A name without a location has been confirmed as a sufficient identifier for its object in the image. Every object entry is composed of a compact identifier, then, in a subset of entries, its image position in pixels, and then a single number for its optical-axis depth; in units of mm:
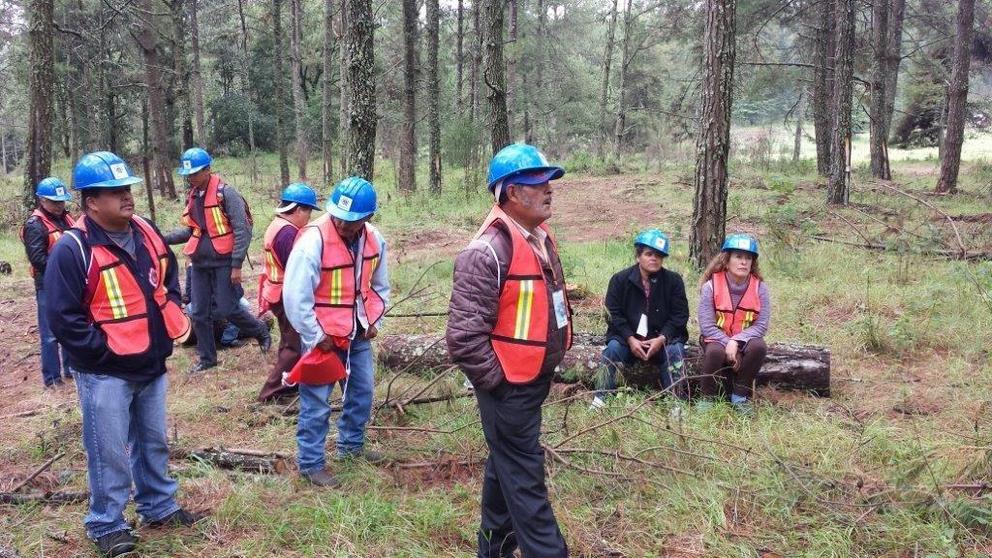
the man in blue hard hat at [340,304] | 3990
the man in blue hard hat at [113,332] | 3195
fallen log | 5469
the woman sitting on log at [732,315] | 5293
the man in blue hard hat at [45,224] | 6027
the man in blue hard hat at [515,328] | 2852
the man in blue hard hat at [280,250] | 5410
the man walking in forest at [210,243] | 6371
